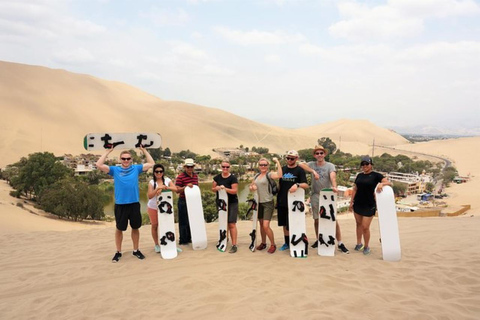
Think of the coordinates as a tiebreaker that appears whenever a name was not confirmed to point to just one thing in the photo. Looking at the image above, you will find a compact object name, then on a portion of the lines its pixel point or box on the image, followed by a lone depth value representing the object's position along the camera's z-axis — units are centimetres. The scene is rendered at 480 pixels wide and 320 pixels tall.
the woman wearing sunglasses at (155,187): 594
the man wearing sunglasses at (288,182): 570
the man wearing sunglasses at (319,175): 590
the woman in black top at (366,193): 575
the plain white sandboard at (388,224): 566
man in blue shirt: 559
